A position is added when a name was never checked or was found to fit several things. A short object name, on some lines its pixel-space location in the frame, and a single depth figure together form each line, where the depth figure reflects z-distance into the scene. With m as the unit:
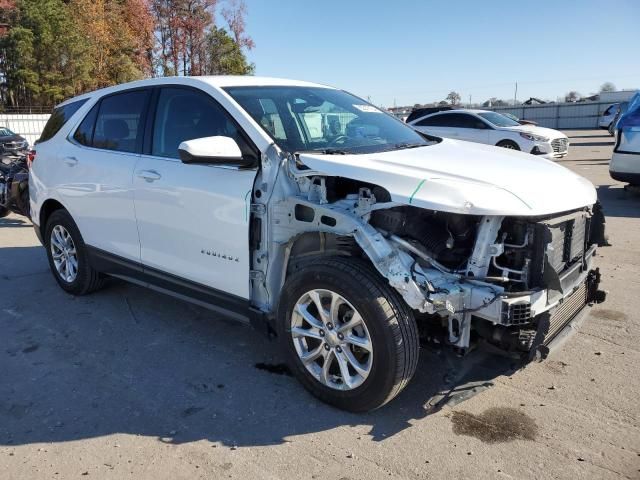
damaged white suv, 2.96
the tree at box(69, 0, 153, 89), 35.41
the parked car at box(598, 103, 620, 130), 27.17
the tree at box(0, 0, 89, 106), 34.38
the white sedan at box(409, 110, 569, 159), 15.14
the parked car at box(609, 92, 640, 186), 9.15
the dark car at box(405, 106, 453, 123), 17.96
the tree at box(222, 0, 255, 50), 42.28
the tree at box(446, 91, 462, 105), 58.09
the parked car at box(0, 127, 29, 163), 18.00
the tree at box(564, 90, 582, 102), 58.91
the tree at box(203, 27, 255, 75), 40.50
